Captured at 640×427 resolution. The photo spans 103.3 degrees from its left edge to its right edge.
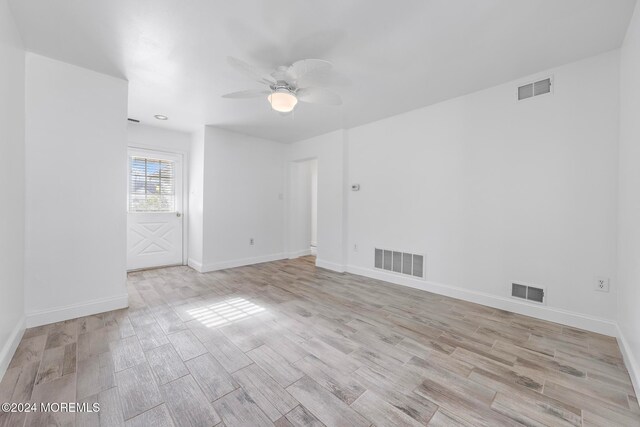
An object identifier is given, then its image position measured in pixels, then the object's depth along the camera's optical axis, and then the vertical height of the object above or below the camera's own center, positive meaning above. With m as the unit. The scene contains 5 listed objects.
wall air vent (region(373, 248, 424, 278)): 3.51 -0.73
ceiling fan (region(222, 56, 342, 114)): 1.93 +1.09
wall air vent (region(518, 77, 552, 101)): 2.50 +1.28
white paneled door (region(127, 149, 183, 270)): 4.29 -0.03
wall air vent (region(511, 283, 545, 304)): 2.56 -0.80
